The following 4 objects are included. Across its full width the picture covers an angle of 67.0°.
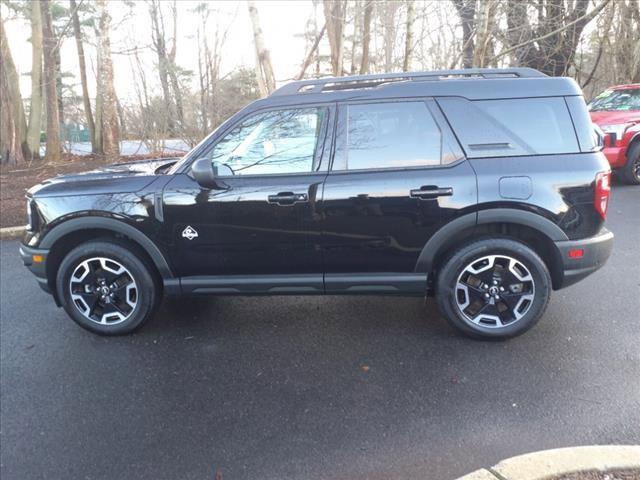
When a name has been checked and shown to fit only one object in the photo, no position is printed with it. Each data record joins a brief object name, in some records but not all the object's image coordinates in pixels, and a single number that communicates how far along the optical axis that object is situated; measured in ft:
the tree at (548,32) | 39.73
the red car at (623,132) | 27.84
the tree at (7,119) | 44.21
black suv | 11.01
